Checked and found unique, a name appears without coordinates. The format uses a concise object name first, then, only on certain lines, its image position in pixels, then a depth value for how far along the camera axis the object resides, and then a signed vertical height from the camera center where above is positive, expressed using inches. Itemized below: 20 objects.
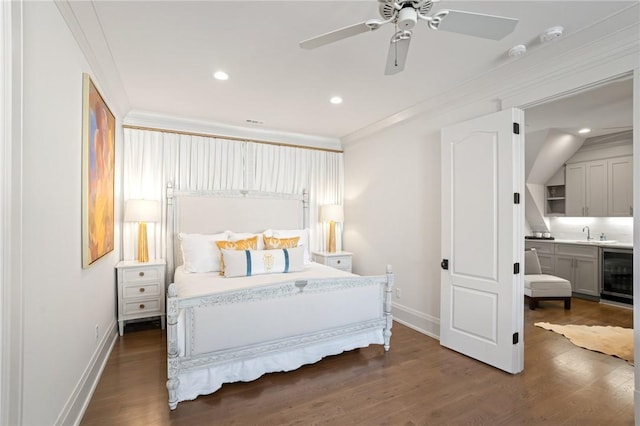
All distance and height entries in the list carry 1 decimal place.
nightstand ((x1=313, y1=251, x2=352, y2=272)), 186.2 -28.7
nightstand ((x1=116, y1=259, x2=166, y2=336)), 138.5 -36.1
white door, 107.6 -10.1
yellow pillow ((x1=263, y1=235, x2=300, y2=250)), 159.9 -16.1
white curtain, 158.6 +24.7
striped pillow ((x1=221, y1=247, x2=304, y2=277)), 134.2 -22.3
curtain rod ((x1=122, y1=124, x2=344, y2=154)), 158.7 +43.3
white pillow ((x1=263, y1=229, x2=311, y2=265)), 173.6 -12.8
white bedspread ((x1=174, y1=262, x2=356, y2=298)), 114.8 -28.3
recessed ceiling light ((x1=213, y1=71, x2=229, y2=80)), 114.0 +51.4
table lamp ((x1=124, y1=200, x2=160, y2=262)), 144.2 -1.6
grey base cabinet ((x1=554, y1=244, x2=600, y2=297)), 200.1 -36.2
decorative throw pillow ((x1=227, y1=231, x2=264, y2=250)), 162.5 -12.9
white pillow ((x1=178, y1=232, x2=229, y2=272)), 144.5 -19.7
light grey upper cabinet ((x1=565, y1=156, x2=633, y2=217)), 194.5 +17.2
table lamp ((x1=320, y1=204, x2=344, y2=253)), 194.2 -2.3
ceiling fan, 59.5 +38.2
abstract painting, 88.2 +12.0
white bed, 90.9 -37.3
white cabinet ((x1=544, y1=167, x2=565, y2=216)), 231.0 +14.1
